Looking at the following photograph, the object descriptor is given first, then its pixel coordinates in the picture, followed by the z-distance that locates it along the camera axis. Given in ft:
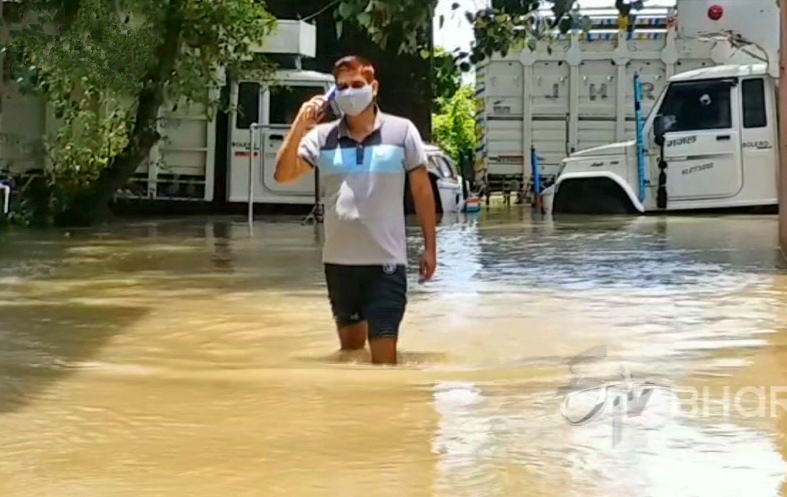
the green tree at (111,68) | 51.31
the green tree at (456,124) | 124.98
